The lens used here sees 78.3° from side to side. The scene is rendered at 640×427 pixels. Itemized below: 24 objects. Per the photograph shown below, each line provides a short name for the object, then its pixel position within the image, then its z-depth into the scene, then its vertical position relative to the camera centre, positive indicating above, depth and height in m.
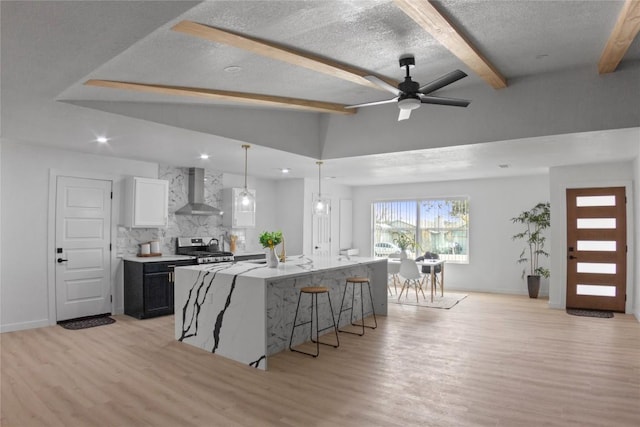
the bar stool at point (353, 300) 5.05 -1.20
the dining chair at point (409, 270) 7.21 -0.93
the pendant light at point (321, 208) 6.14 +0.17
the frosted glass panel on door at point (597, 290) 6.58 -1.17
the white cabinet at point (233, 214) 7.52 +0.08
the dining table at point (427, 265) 7.61 -0.90
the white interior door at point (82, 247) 5.68 -0.47
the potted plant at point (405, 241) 9.54 -0.53
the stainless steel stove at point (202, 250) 6.63 -0.59
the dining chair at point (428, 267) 8.01 -0.97
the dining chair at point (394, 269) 7.66 -0.97
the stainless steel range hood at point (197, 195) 6.99 +0.40
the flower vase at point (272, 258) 4.66 -0.48
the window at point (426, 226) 9.01 -0.16
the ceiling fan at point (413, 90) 3.15 +1.10
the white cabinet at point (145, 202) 6.14 +0.23
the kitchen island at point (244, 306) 3.99 -0.98
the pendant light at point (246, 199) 5.08 +0.25
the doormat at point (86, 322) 5.44 -1.52
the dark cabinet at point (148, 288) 5.84 -1.08
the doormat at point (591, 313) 6.22 -1.49
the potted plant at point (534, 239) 7.81 -0.37
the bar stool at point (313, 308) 4.34 -1.14
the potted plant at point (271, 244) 4.63 -0.30
